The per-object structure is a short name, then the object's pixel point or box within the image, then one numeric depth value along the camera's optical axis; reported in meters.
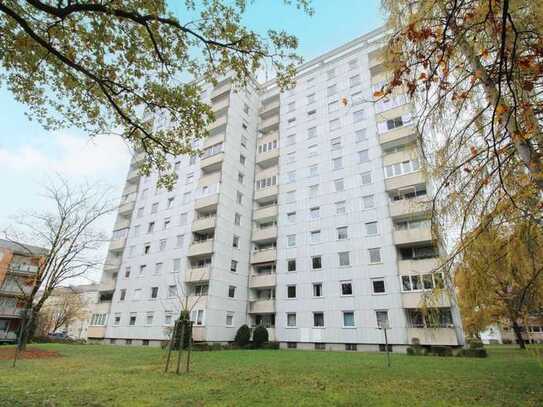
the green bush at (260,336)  26.73
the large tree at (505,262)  4.93
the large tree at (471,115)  3.76
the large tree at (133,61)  6.89
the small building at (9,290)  39.72
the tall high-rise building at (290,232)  25.48
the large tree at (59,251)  20.80
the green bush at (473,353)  18.63
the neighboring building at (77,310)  50.12
